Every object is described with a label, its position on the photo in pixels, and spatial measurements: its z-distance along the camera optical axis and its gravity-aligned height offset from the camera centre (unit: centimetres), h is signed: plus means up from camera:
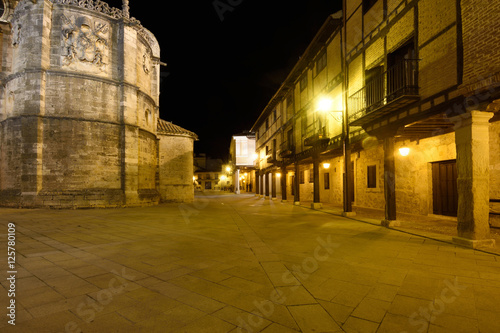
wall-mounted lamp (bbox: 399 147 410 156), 1038 +93
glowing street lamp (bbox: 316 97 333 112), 1228 +336
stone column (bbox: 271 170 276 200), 2429 -126
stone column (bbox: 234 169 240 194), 3979 -142
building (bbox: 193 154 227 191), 7338 -87
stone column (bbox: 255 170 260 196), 3469 -127
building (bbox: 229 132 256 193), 3866 +337
